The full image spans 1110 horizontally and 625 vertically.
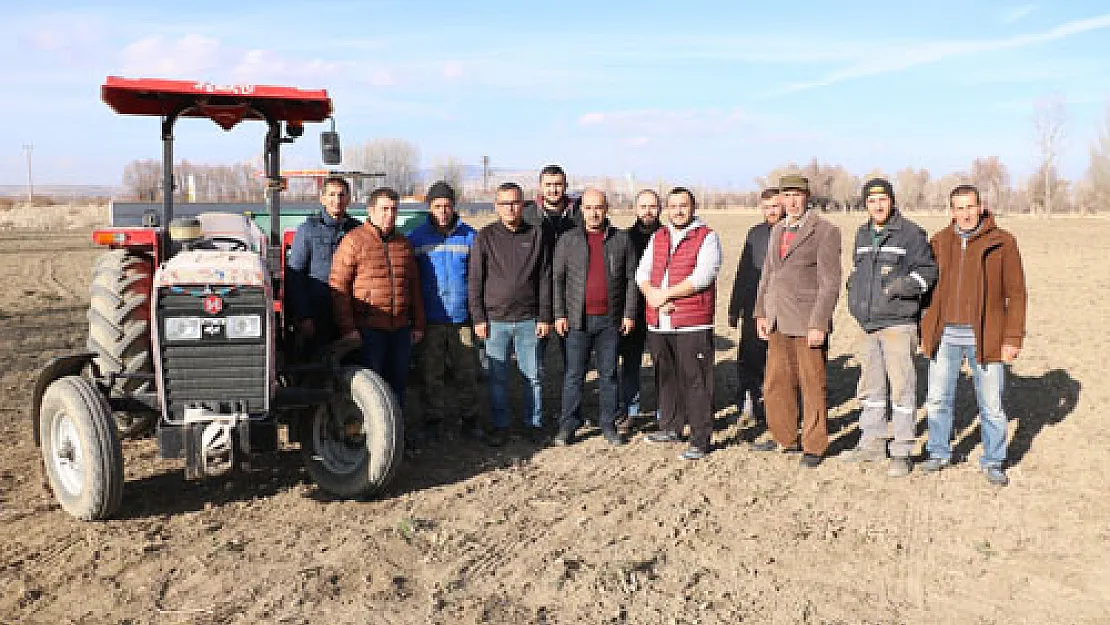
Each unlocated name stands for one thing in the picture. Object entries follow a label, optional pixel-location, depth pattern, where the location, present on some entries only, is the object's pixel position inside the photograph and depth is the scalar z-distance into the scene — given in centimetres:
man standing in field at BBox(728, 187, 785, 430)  672
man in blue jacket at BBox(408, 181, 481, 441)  601
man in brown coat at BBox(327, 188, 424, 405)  545
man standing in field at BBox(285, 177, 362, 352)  561
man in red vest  578
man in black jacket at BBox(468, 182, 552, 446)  596
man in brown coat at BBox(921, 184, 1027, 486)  527
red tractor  439
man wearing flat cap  554
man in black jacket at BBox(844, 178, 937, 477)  544
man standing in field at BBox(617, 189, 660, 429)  639
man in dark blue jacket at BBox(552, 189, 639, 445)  598
